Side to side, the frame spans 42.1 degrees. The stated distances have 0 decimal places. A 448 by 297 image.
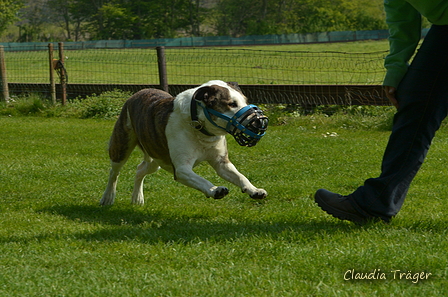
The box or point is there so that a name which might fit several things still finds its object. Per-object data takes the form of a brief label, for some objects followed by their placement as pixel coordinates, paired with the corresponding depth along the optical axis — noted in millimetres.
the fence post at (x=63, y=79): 14039
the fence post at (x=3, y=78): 15106
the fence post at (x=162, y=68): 12562
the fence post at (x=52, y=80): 14156
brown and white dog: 4773
